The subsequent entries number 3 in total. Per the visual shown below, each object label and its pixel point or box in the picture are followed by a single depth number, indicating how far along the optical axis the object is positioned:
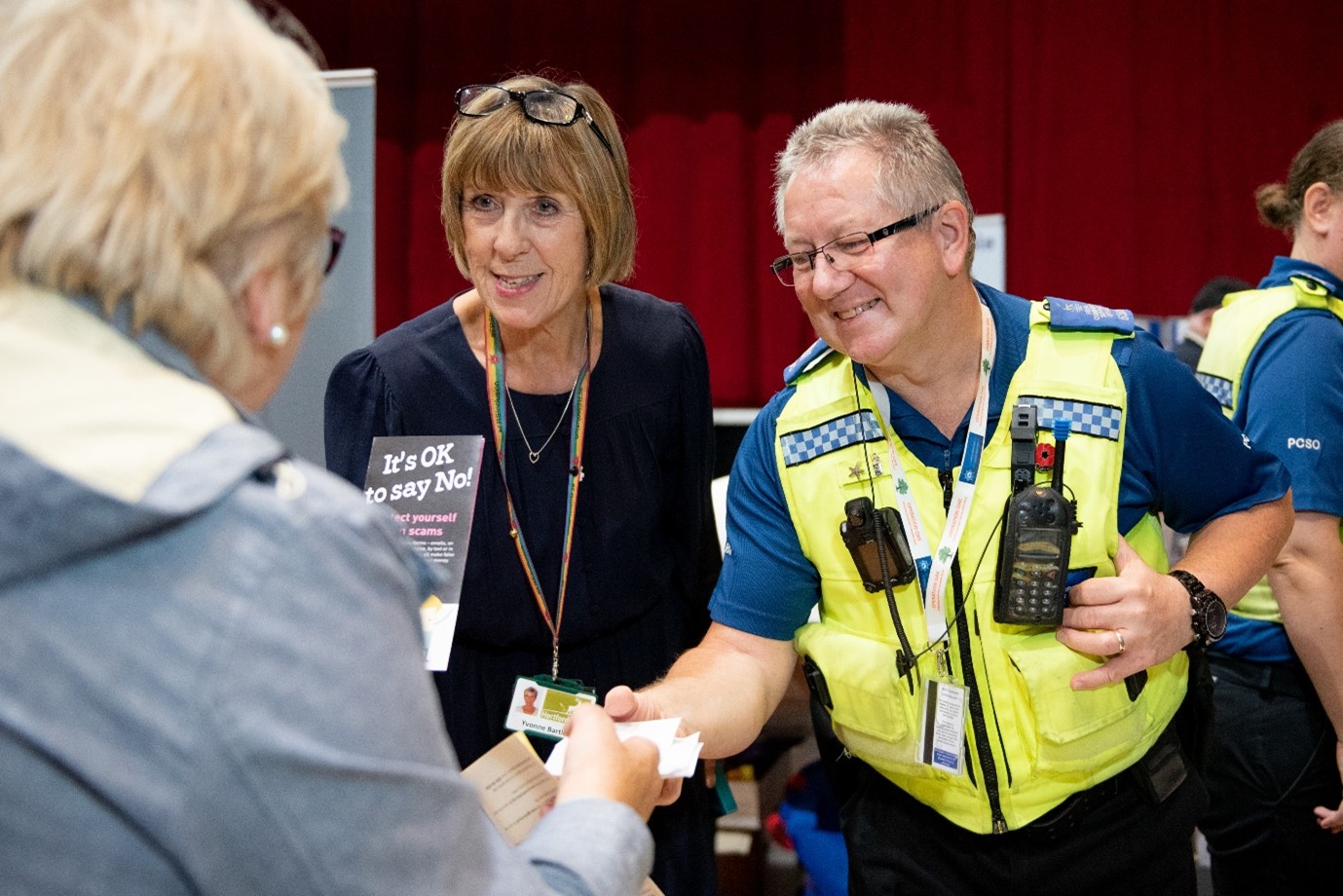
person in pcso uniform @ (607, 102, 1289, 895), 1.80
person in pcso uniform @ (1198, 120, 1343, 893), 2.37
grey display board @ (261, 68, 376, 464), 3.40
